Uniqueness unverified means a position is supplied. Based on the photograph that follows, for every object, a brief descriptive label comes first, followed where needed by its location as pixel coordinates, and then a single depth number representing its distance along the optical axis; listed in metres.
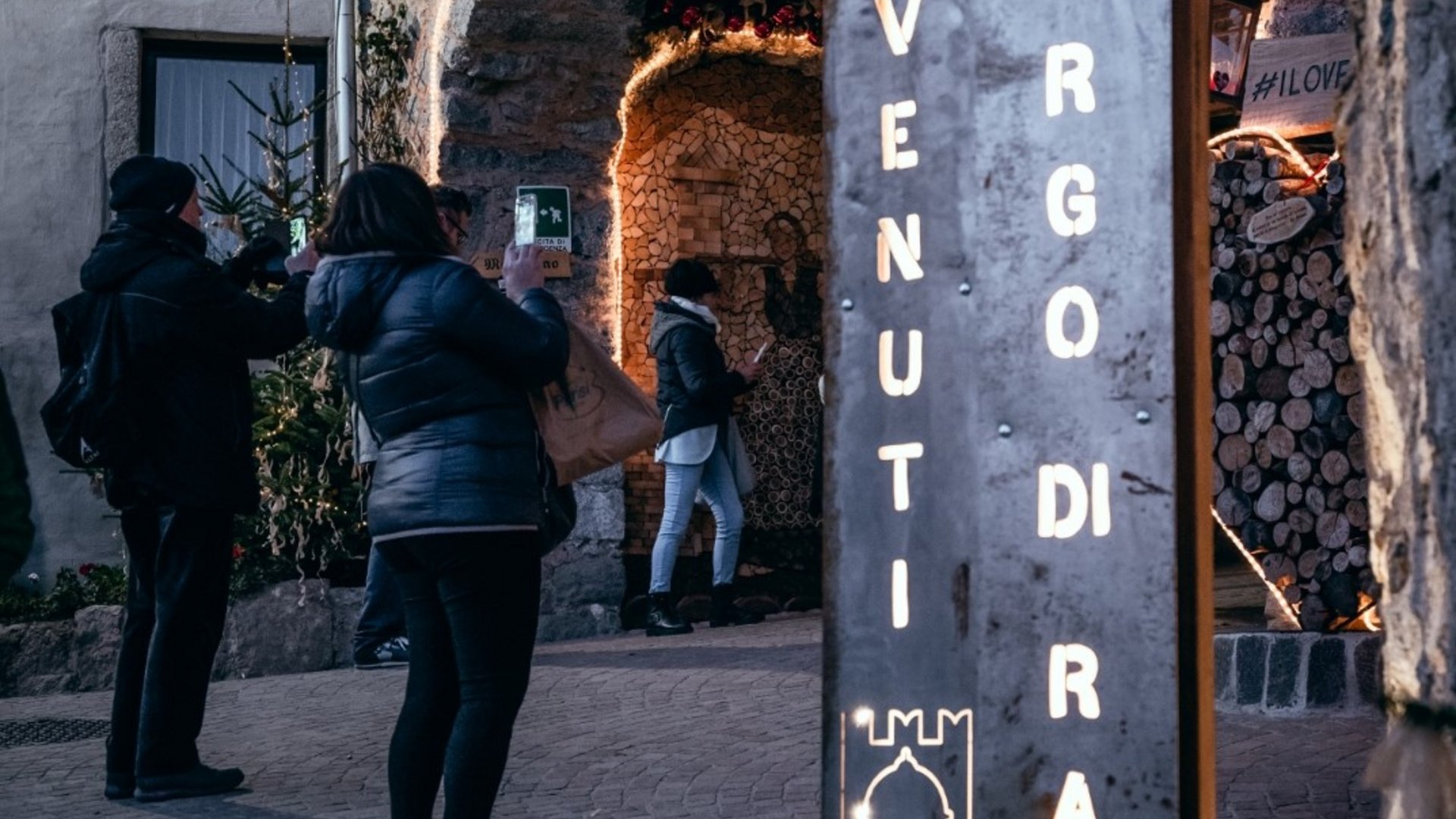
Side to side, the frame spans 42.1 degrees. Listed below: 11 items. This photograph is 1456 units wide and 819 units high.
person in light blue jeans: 9.59
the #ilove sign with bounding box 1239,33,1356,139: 7.34
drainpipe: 11.22
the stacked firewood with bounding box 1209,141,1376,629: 6.65
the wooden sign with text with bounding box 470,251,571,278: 9.51
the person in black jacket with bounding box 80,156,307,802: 5.52
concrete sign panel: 2.83
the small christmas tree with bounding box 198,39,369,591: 9.19
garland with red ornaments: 10.21
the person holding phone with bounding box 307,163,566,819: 4.05
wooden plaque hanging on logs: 6.65
